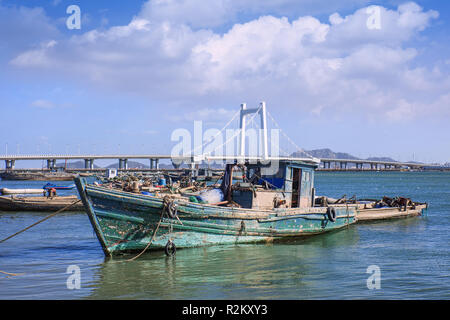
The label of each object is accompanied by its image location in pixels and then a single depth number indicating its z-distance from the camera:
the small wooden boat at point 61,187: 46.56
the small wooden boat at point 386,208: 21.45
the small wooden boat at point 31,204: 24.58
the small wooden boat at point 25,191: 34.44
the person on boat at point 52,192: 26.01
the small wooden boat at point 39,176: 88.79
